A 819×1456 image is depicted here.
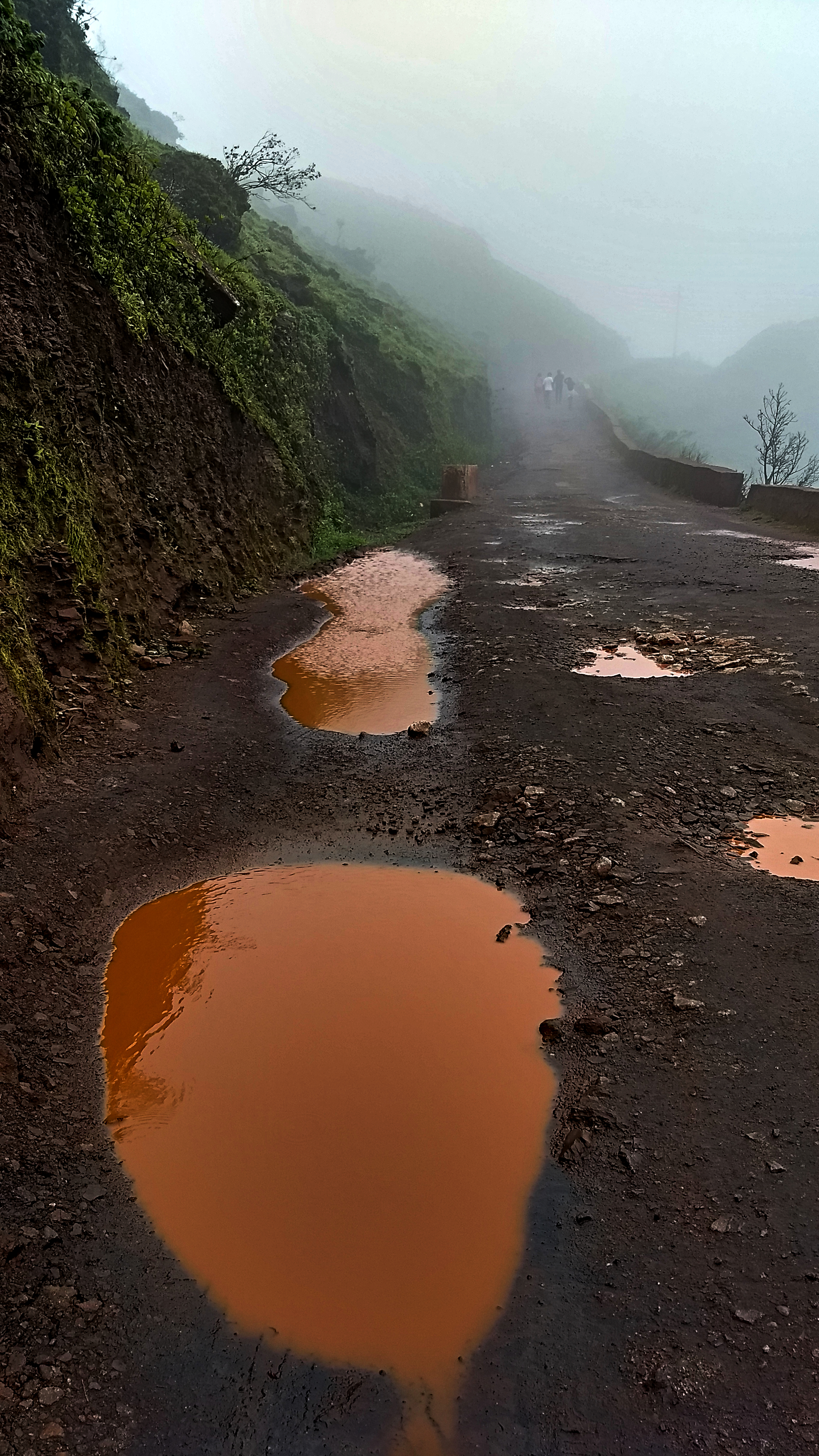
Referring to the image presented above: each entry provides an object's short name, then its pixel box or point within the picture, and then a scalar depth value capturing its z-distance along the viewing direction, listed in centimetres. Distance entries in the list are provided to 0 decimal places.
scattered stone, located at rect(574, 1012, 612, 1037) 365
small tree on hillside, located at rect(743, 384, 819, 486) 2517
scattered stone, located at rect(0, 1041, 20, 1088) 341
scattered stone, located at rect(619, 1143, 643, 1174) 304
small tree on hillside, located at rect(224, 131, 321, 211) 2052
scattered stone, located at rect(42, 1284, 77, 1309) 262
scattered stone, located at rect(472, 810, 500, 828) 534
